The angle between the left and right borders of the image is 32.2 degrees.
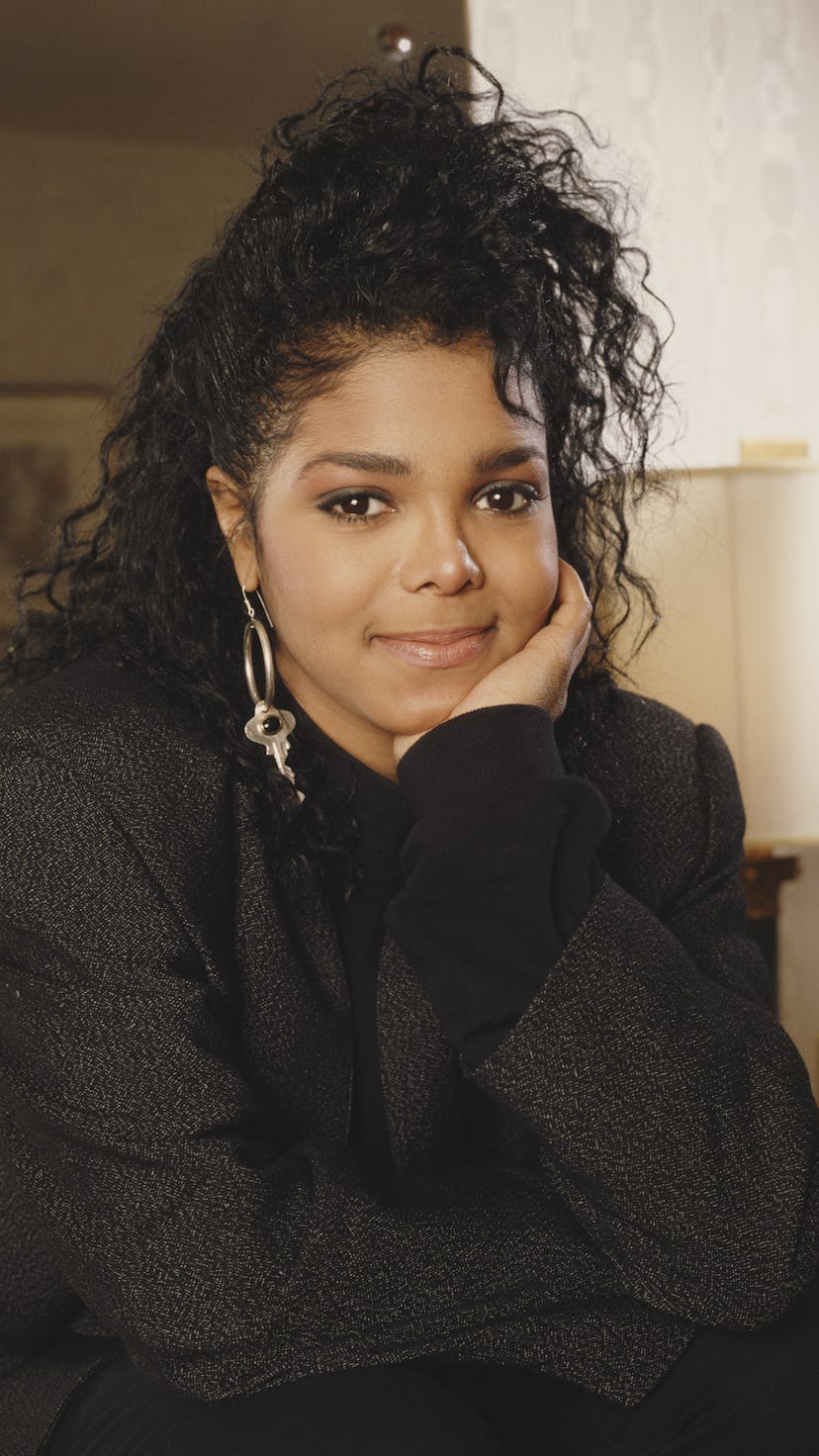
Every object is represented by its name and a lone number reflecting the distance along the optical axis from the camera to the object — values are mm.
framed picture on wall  3627
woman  1064
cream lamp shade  1864
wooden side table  2010
